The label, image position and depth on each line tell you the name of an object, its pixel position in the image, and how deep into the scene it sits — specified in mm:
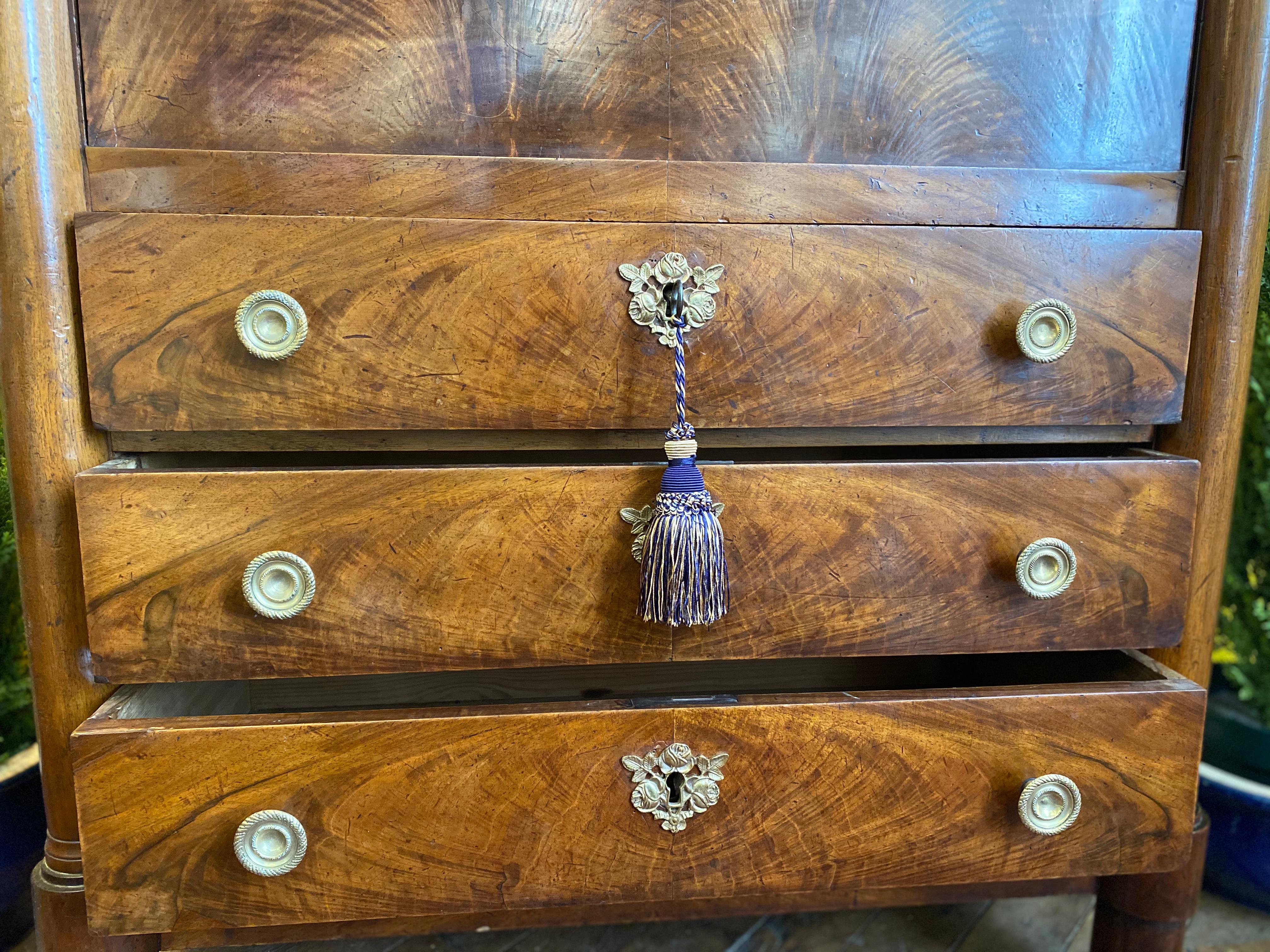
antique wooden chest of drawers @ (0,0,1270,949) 599
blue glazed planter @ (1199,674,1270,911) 916
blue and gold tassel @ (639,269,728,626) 583
